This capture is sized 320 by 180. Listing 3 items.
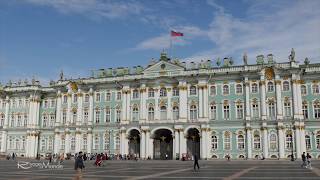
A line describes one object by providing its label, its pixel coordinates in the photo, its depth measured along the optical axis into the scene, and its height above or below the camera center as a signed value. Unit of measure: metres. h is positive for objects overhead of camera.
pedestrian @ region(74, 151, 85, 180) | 28.14 -1.82
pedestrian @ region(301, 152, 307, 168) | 45.74 -2.59
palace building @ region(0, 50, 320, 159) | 68.62 +4.96
